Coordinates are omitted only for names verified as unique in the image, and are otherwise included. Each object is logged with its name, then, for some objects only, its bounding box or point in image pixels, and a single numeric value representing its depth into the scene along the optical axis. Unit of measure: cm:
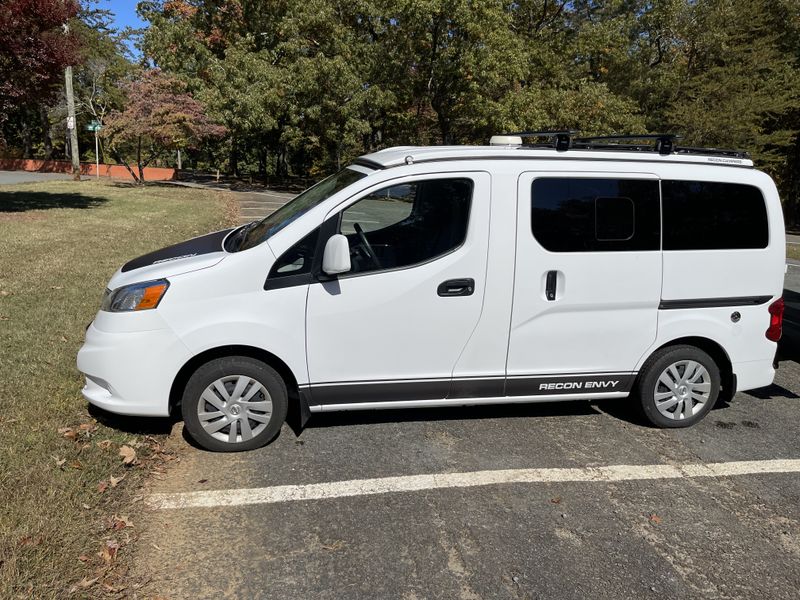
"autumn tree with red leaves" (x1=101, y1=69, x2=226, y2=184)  2675
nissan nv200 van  385
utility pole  2910
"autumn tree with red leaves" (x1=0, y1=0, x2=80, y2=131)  1382
